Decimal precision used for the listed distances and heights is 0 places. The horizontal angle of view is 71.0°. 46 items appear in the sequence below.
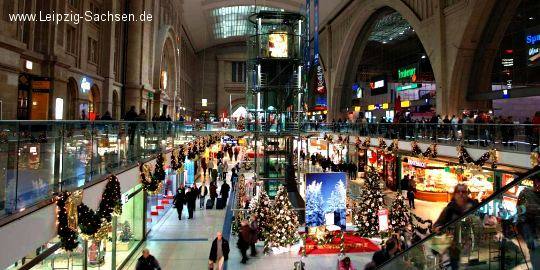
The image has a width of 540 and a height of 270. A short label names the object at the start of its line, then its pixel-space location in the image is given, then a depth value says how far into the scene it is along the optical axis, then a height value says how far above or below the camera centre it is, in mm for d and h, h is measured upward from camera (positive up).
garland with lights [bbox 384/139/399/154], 17062 +1
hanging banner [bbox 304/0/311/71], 23203 +6003
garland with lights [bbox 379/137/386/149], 18203 +171
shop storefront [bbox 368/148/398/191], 21922 -1143
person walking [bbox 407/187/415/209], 17031 -2204
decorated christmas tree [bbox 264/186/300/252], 11797 -2472
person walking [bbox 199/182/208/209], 18409 -2456
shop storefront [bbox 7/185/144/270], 6248 -2323
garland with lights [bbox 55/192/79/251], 5129 -1083
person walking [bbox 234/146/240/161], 37375 -688
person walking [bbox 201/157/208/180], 26191 -1276
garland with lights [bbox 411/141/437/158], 13711 -184
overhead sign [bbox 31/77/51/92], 13477 +2282
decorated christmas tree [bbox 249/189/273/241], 12064 -2179
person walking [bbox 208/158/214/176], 24359 -1287
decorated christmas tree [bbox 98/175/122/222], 6686 -985
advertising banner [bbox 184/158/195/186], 23219 -1581
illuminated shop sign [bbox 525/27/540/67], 17719 +4822
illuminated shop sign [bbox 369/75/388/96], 34500 +5725
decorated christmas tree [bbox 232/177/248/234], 13812 -2290
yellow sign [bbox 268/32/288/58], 22047 +6011
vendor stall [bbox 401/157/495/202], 18078 -1520
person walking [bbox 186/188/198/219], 16141 -2302
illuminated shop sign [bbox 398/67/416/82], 29578 +5943
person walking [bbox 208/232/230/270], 9094 -2618
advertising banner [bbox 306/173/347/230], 11617 -1626
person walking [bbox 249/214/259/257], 11398 -2669
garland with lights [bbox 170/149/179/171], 15238 -562
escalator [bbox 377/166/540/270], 3625 -932
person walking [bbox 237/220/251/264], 11000 -2749
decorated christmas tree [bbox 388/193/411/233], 11984 -2164
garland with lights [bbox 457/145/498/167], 10698 -315
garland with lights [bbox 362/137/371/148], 20625 +274
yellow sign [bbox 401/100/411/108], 33112 +3841
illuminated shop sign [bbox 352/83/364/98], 41531 +6368
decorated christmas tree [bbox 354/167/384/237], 12836 -1988
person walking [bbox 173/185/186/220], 15852 -2293
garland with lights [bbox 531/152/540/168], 8703 -256
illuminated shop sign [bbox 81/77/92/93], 17130 +2873
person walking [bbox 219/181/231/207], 18494 -2235
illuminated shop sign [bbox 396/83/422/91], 30347 +5072
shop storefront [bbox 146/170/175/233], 14642 -2500
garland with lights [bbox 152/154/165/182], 11442 -713
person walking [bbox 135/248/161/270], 7914 -2428
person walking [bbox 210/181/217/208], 18188 -2194
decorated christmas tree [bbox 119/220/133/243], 11016 -2581
